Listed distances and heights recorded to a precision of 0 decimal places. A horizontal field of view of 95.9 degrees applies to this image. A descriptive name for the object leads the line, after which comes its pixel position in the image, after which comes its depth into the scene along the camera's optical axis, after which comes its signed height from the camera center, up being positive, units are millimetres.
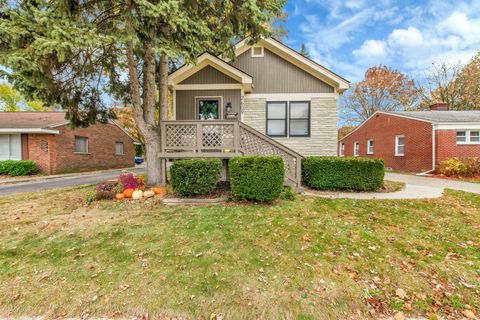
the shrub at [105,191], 6605 -1115
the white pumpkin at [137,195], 6574 -1215
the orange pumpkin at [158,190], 6959 -1144
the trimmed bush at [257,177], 5715 -593
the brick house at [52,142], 14742 +968
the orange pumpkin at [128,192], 6672 -1158
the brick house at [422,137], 13375 +1181
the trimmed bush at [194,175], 6055 -568
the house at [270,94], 9594 +2773
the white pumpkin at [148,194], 6679 -1205
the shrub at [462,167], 12188 -755
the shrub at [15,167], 13680 -746
